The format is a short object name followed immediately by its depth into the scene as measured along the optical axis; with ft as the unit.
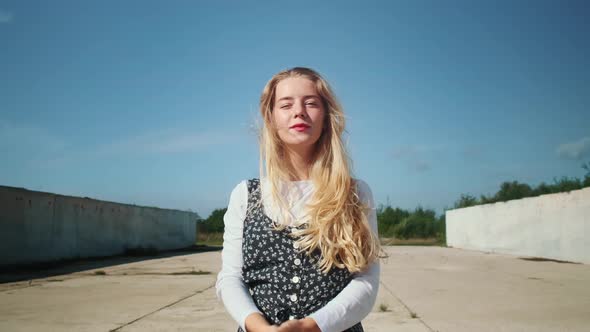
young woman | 4.70
